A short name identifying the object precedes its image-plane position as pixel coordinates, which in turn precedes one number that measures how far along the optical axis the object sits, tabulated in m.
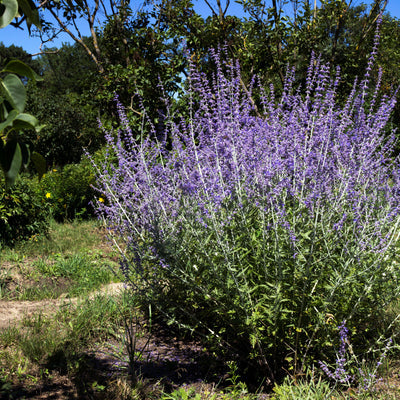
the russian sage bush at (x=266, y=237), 2.66
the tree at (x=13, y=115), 1.11
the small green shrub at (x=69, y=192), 7.86
